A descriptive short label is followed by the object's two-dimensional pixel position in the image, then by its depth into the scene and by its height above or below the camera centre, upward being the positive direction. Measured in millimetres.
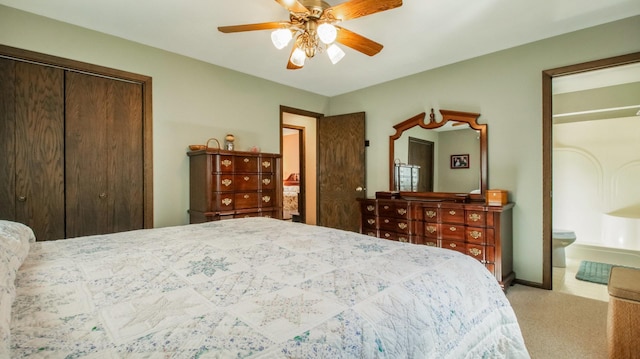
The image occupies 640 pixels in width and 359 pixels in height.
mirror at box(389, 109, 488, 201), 3393 +272
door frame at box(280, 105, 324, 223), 4293 +905
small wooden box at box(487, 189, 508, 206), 2893 -190
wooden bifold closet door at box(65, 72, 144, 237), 2660 +238
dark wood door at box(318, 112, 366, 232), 4426 +152
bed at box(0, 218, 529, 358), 656 -350
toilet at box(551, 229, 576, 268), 3811 -883
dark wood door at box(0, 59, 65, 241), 2377 +287
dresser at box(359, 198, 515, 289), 2846 -522
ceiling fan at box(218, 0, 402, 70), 1853 +1079
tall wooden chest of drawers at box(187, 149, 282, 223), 3051 -59
